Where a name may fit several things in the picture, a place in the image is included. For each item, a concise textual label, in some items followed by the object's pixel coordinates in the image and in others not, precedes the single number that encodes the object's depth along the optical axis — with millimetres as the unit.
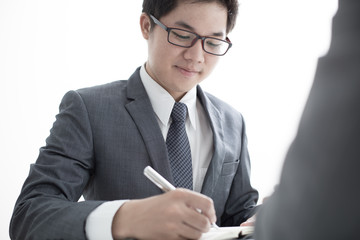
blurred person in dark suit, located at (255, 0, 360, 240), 504
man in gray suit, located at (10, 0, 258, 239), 1399
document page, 999
